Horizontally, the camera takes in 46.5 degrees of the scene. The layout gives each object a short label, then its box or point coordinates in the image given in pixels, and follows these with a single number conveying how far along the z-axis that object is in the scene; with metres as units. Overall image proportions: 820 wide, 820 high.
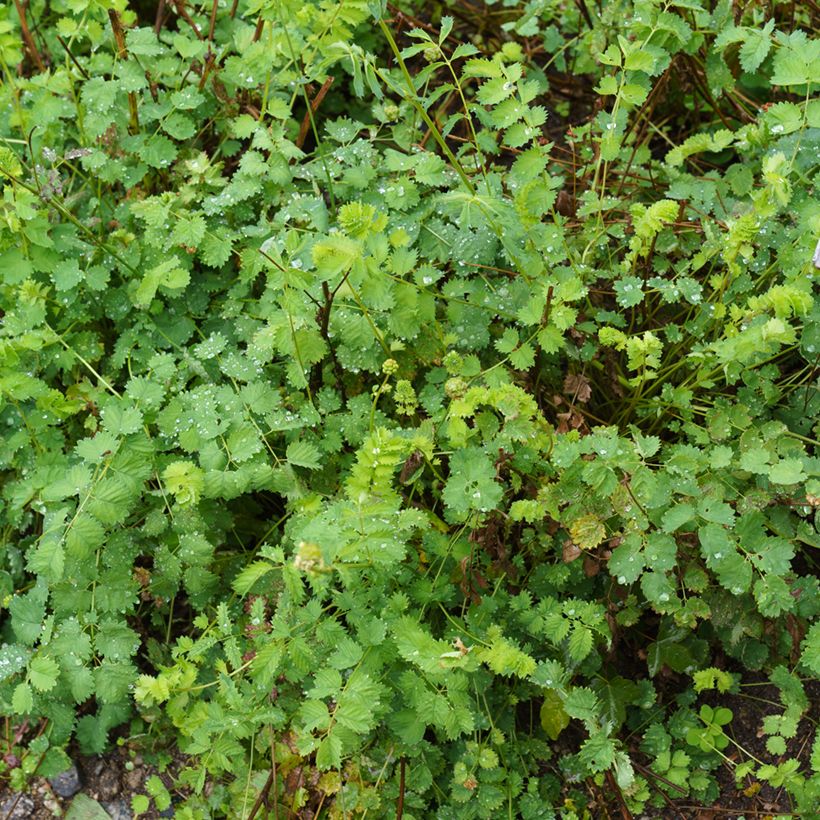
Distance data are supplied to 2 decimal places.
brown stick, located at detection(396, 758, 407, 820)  2.36
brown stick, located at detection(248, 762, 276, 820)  2.40
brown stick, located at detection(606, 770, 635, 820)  2.43
